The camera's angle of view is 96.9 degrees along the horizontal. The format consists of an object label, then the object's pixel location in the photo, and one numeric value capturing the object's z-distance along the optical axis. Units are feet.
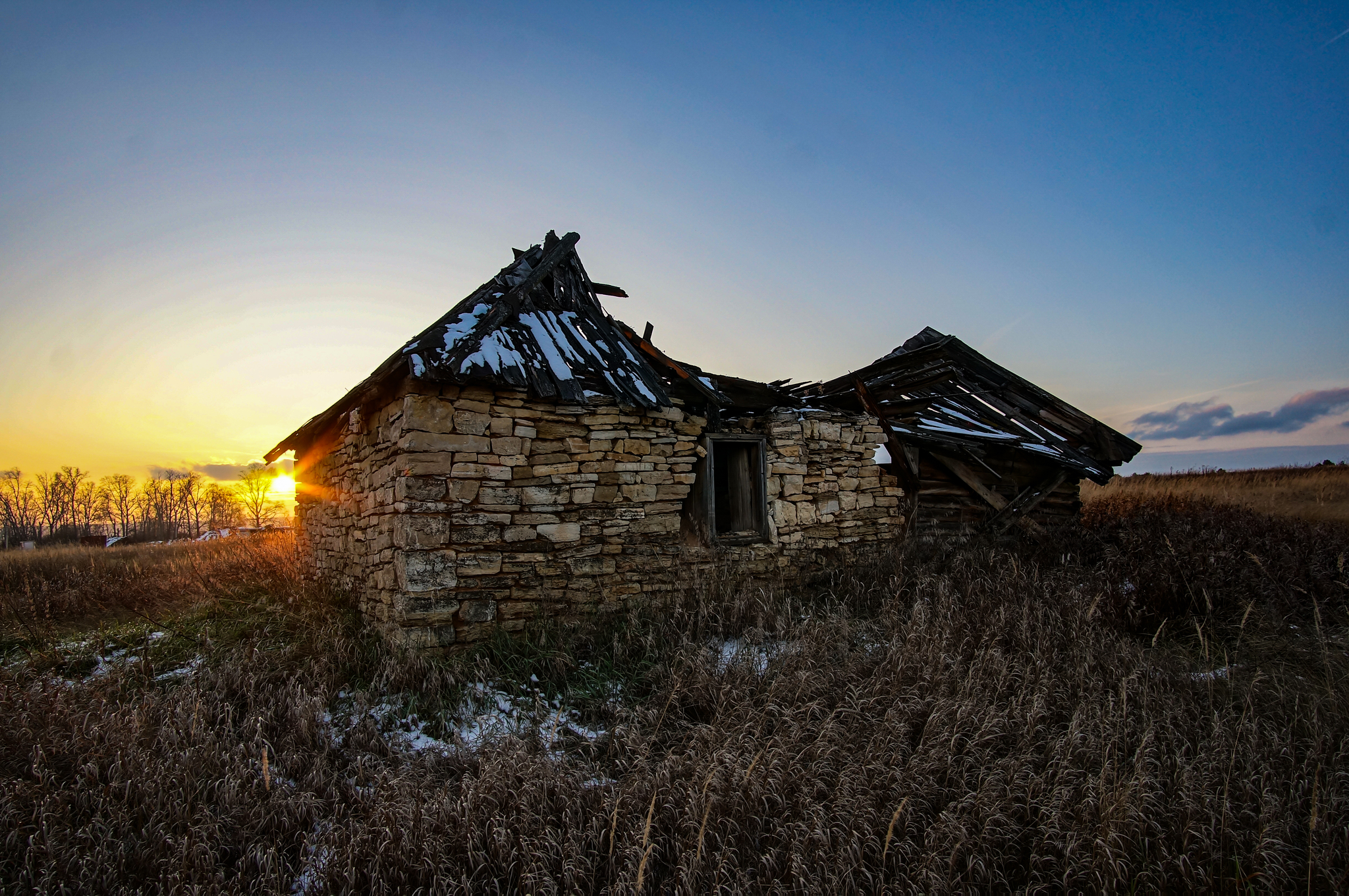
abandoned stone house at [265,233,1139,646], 17.12
